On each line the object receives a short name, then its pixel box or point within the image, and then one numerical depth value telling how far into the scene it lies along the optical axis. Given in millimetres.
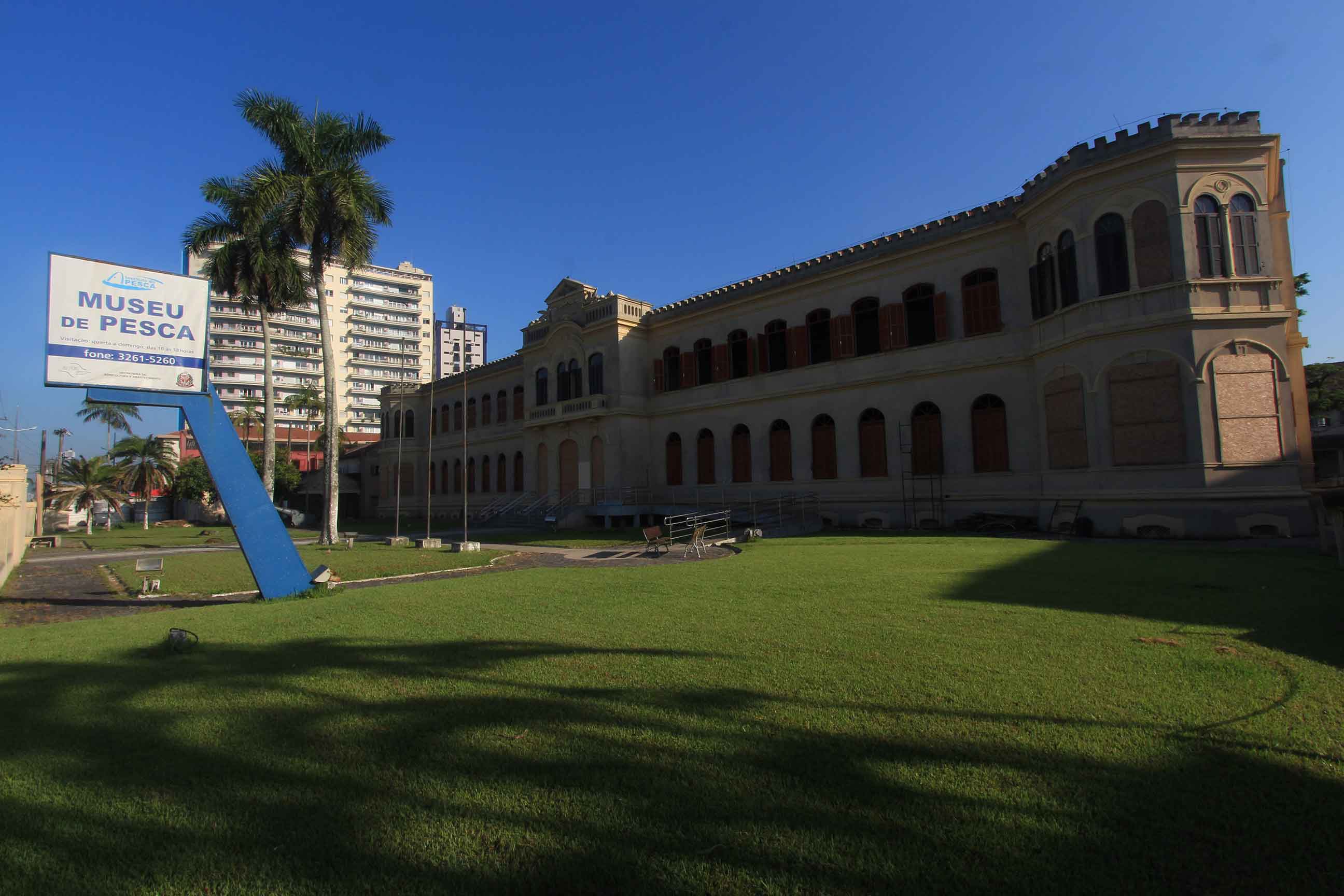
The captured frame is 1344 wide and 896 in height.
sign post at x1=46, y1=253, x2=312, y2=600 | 9750
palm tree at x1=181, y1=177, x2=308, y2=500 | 25312
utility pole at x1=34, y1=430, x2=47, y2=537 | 36438
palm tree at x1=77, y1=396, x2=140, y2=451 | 59750
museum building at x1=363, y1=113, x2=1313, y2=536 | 16891
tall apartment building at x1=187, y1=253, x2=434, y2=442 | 86375
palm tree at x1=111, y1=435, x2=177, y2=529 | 49219
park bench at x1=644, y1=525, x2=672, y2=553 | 17969
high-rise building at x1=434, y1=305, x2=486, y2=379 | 96250
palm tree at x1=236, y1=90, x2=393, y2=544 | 22984
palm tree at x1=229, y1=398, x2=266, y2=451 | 55791
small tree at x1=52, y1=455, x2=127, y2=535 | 48375
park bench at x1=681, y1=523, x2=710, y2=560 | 17180
